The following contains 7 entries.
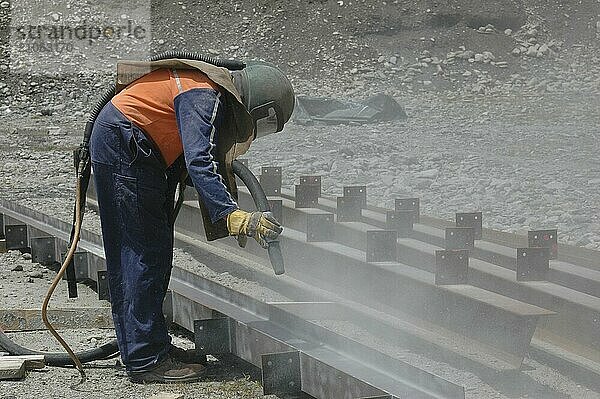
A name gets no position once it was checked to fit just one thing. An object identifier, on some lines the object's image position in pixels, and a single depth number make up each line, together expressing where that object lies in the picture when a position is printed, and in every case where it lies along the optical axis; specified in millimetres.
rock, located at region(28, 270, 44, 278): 14781
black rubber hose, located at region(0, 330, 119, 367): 9867
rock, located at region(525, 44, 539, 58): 40375
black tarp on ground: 30391
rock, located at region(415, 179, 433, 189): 19561
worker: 8102
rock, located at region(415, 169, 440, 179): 20203
